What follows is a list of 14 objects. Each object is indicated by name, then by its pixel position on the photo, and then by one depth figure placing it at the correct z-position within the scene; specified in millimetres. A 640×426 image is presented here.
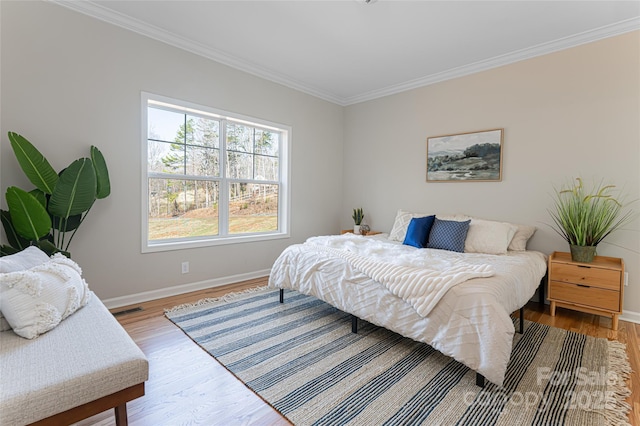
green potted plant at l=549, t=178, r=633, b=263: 2666
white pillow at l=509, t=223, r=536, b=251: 3111
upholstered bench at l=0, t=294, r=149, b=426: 971
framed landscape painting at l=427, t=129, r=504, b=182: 3439
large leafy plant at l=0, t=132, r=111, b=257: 2072
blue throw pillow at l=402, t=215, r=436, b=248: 3273
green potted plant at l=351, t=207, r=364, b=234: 4501
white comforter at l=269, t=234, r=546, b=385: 1657
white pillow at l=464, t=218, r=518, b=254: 3010
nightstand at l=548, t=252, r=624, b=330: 2457
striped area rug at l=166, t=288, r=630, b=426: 1521
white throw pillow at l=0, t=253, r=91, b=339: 1311
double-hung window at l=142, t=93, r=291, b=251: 3145
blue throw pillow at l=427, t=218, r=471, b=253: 3111
